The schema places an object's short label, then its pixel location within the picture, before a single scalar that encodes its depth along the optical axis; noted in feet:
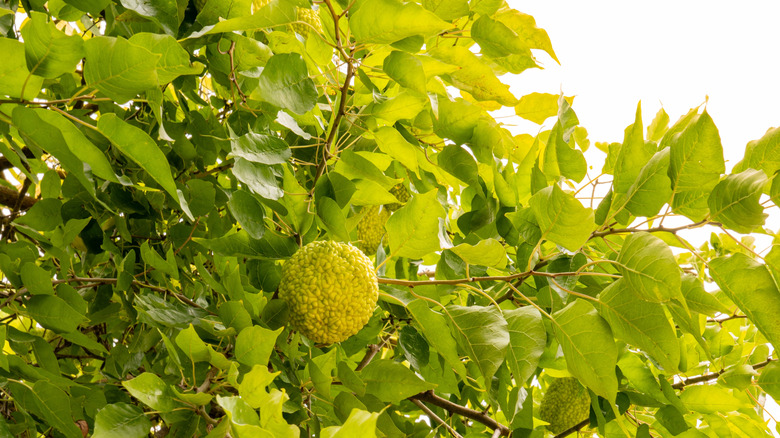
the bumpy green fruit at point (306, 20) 7.50
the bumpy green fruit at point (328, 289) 7.11
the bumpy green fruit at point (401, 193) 8.07
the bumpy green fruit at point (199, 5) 7.46
